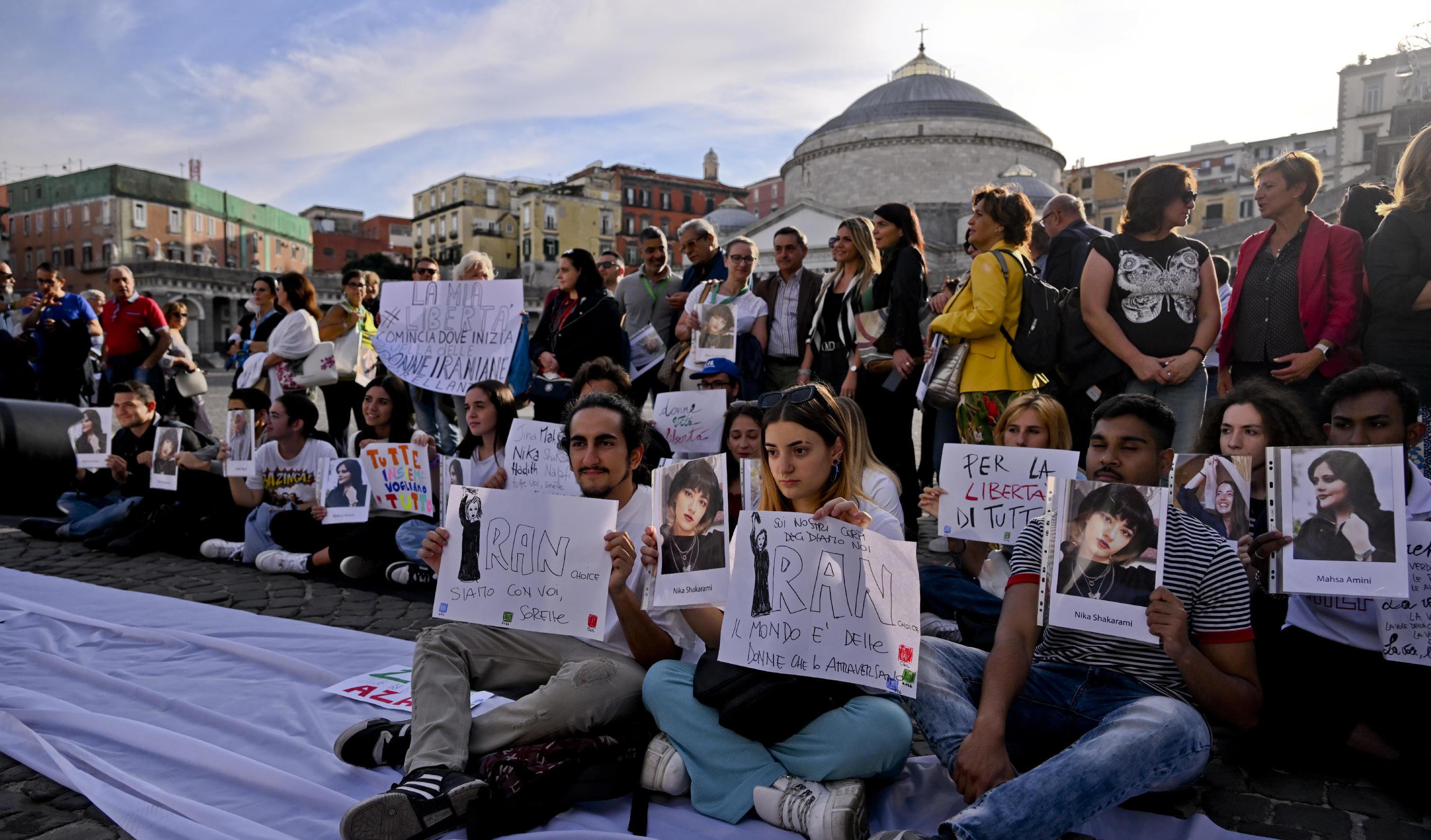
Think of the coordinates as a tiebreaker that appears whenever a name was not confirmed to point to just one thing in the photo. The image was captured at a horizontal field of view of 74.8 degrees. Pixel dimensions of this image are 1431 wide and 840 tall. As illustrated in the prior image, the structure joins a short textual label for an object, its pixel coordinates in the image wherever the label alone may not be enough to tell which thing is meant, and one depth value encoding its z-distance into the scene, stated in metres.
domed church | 52.22
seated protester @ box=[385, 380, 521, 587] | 5.45
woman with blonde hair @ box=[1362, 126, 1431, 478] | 4.30
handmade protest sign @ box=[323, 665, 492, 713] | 3.60
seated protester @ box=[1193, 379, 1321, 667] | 3.33
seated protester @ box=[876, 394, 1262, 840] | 2.29
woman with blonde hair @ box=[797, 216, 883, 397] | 5.71
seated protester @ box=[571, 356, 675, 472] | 5.58
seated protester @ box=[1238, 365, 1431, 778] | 2.95
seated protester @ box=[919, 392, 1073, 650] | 3.89
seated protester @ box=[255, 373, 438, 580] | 5.67
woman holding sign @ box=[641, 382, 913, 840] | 2.61
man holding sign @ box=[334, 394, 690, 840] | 2.58
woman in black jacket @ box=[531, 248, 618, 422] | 6.47
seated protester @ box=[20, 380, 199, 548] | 6.74
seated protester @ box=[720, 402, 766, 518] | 4.54
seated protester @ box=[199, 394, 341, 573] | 6.06
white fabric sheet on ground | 2.71
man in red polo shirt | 9.21
